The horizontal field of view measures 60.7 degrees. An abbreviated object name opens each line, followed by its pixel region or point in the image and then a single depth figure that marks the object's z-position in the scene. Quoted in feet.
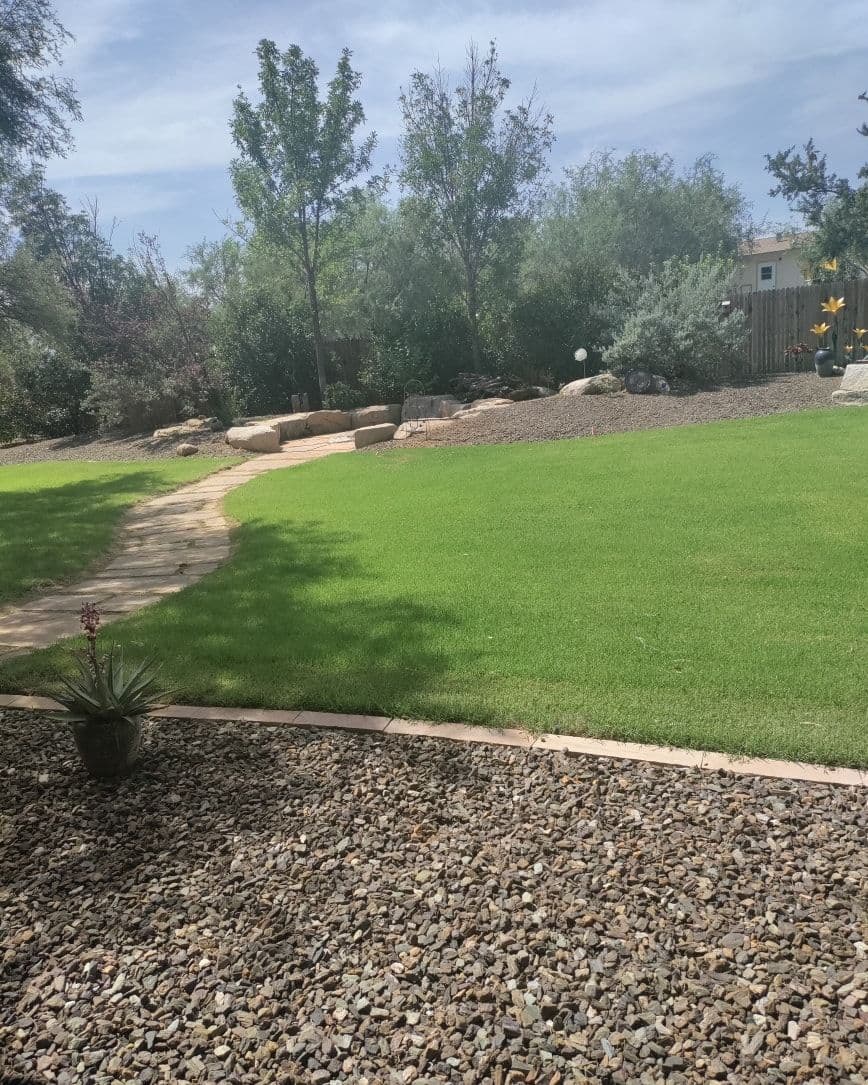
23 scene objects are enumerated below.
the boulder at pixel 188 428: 55.72
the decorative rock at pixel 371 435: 43.96
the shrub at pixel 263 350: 64.90
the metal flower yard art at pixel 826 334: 46.44
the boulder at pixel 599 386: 46.88
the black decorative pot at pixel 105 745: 9.62
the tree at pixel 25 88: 36.40
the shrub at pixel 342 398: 62.59
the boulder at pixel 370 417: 54.85
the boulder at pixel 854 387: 38.09
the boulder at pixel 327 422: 53.83
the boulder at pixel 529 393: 53.67
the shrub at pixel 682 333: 47.65
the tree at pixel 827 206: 90.99
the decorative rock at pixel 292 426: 51.84
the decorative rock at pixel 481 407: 46.19
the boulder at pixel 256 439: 47.14
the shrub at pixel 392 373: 61.62
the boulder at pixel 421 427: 43.75
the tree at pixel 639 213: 94.22
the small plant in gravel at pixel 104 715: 9.62
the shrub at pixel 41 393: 66.95
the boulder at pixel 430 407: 51.90
